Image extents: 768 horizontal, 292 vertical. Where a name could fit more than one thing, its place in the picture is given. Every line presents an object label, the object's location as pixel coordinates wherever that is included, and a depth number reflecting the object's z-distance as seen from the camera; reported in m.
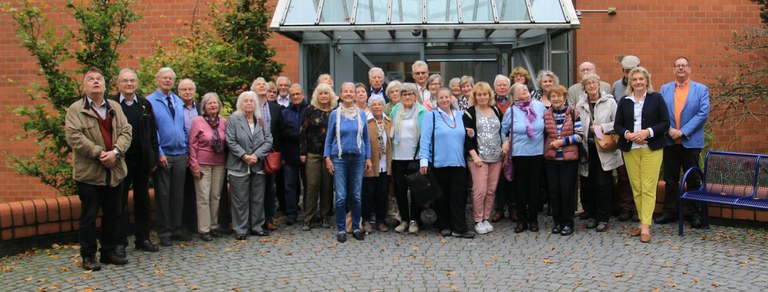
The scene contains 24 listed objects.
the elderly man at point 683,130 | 7.43
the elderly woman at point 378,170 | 7.61
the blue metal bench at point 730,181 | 7.07
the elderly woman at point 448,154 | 7.34
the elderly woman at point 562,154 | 7.34
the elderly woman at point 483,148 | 7.50
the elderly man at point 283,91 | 8.61
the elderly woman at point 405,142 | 7.55
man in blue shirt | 7.00
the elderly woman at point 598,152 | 7.43
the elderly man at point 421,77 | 8.36
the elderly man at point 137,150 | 6.57
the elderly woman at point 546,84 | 7.77
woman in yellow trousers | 7.07
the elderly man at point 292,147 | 8.03
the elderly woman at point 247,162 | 7.45
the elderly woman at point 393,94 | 7.90
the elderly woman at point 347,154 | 7.30
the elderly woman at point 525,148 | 7.53
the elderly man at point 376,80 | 8.22
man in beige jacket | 5.96
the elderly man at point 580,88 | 8.19
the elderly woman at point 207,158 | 7.30
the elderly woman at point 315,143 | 7.65
